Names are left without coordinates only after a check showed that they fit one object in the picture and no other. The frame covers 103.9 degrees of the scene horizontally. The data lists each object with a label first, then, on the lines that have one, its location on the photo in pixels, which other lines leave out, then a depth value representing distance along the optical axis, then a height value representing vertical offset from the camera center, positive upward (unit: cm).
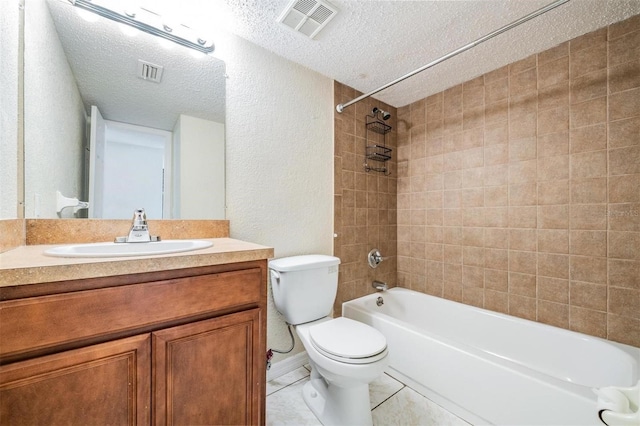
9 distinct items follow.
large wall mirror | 101 +48
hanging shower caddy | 219 +66
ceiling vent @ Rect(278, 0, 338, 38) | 125 +104
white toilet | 114 -63
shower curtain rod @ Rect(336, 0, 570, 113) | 95 +78
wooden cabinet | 60 -39
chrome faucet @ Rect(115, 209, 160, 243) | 108 -8
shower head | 218 +90
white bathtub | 109 -82
